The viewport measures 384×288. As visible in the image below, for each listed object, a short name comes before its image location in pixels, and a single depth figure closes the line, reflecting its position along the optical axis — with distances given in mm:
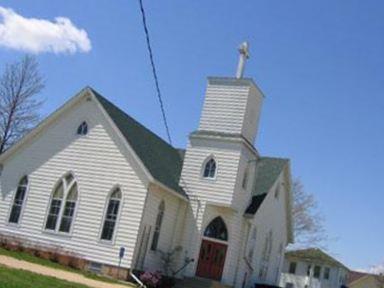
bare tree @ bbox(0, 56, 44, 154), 48812
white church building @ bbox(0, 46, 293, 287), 31297
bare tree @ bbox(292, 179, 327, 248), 59750
